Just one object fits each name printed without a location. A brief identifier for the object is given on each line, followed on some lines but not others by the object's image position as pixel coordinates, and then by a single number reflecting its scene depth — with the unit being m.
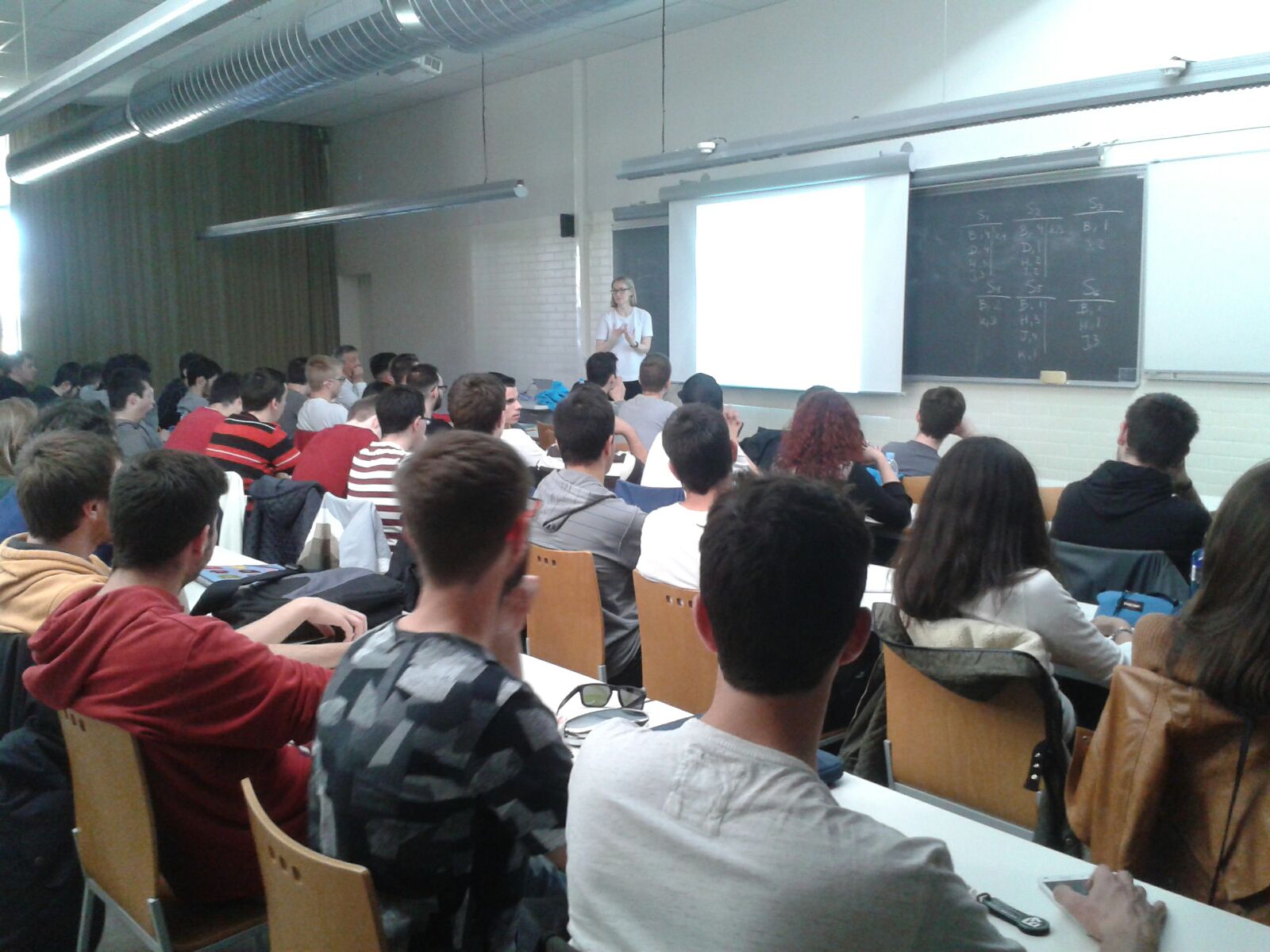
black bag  2.43
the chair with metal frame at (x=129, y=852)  1.63
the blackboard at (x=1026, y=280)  5.23
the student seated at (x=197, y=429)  4.95
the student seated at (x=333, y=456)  4.31
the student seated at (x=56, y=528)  2.10
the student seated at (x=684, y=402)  4.22
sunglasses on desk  2.03
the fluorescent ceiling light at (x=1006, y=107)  3.61
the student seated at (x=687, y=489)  2.69
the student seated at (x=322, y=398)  6.36
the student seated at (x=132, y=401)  5.02
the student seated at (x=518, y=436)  5.07
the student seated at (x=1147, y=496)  3.02
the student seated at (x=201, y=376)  7.44
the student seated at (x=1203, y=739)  1.49
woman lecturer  7.68
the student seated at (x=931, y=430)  4.21
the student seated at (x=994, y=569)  2.08
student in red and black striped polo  4.55
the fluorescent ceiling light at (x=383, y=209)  6.79
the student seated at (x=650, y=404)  5.55
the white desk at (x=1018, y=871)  1.29
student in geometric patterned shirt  1.26
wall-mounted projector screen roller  6.23
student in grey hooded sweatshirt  3.07
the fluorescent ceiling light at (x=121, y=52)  3.99
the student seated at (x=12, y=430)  3.55
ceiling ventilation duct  3.83
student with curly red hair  3.53
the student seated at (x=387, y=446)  3.89
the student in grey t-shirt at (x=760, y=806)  0.90
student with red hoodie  1.62
